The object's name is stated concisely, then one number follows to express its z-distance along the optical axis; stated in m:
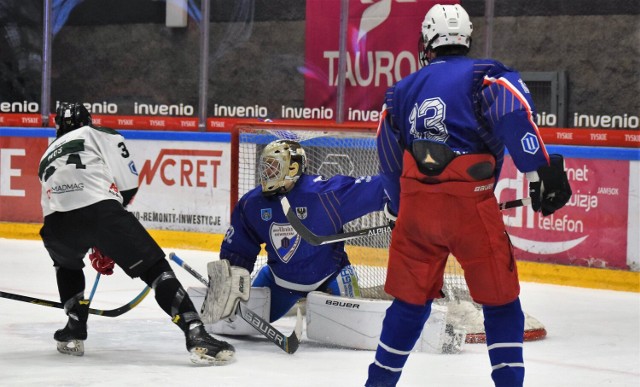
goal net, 9.52
